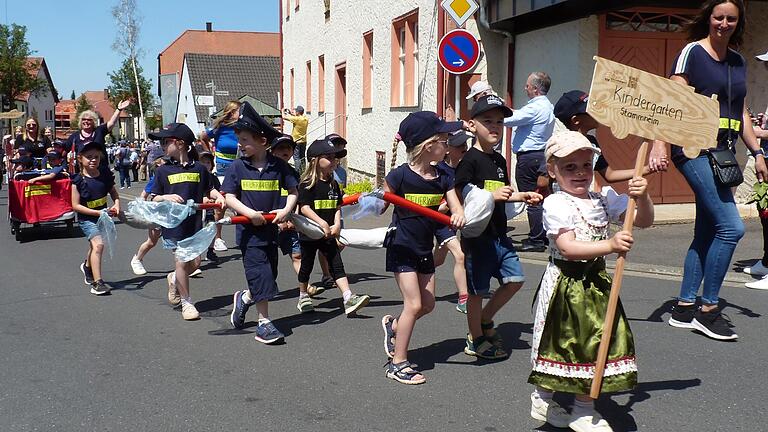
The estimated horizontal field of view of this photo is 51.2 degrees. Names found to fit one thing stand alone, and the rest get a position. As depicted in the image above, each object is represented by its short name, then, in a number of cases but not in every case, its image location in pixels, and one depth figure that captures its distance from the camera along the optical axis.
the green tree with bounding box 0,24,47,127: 52.47
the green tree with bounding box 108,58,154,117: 66.88
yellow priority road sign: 11.95
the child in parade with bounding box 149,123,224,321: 7.00
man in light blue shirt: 8.79
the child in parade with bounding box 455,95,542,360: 4.97
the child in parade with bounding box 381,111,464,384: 4.88
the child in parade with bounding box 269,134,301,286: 6.28
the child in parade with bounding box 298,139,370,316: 7.05
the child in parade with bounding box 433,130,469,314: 6.65
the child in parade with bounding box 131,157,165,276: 9.07
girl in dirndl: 3.84
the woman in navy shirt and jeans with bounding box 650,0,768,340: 5.52
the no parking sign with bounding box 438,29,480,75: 11.59
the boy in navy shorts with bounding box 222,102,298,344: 5.89
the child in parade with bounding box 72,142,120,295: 7.90
